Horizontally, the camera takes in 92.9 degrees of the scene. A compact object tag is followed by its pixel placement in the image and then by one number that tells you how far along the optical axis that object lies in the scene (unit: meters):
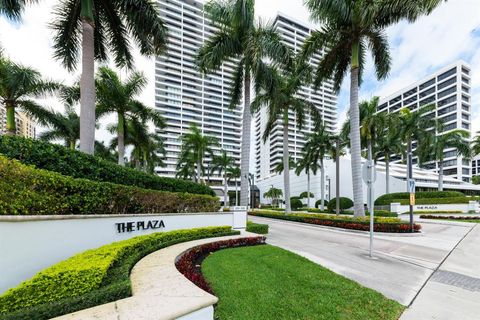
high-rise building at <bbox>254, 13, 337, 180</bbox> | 78.00
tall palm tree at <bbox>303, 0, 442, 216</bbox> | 13.65
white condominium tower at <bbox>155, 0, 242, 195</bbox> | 78.75
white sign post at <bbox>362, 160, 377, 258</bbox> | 8.02
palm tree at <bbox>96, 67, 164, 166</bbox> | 16.61
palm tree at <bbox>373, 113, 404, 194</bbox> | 30.07
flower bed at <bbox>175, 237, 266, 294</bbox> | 4.77
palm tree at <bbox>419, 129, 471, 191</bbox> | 33.78
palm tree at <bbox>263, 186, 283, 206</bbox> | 62.44
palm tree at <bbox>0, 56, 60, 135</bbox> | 12.77
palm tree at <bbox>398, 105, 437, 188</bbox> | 27.69
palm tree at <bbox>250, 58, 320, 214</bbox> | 19.61
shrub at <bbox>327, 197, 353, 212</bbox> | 33.97
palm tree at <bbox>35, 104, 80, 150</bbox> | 16.25
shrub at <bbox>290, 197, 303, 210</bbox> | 47.84
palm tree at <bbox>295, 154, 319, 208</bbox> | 34.72
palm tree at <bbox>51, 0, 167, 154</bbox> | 8.99
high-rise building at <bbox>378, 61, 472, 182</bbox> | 67.31
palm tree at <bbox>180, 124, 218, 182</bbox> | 31.14
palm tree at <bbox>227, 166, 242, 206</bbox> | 61.29
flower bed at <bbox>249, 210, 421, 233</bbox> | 13.38
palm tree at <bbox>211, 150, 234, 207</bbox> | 49.40
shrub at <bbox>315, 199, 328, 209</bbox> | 48.13
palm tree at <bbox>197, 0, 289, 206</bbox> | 13.88
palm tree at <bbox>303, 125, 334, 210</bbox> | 30.97
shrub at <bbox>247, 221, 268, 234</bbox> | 12.46
